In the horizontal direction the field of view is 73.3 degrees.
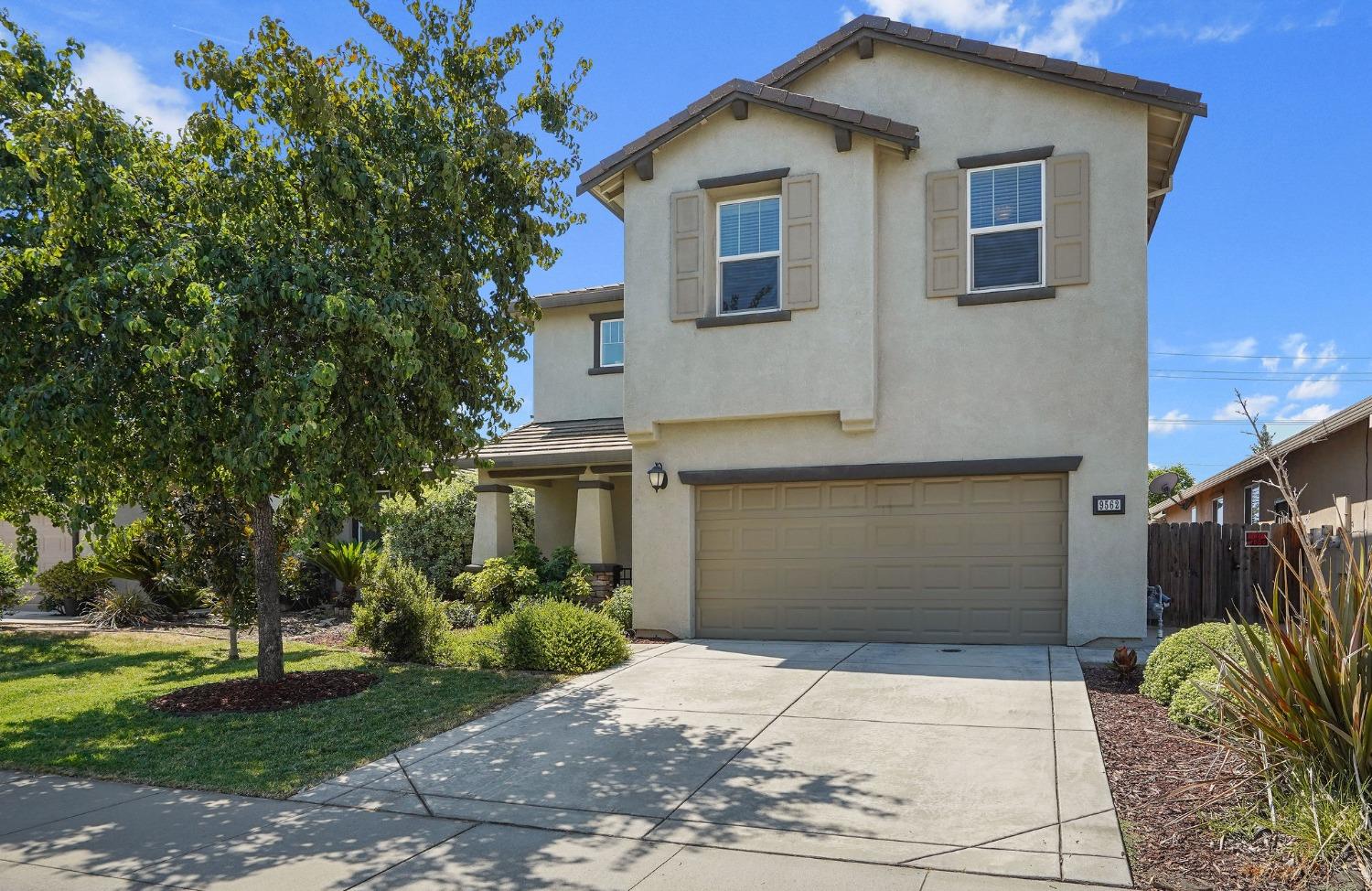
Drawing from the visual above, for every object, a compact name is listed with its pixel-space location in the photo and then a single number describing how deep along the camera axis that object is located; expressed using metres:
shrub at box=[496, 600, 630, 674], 10.62
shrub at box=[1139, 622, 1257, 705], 7.72
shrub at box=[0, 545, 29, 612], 16.52
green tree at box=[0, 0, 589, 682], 7.54
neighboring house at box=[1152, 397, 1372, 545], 15.12
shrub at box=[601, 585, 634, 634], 13.61
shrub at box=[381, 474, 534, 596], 17.61
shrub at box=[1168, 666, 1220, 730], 6.59
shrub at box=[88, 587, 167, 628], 15.97
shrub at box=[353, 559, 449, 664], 11.97
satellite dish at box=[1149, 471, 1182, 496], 17.76
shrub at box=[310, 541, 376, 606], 17.05
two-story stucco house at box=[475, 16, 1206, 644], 11.18
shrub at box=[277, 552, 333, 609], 17.73
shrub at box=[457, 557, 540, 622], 15.43
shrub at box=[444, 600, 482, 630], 15.50
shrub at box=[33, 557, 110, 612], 17.62
